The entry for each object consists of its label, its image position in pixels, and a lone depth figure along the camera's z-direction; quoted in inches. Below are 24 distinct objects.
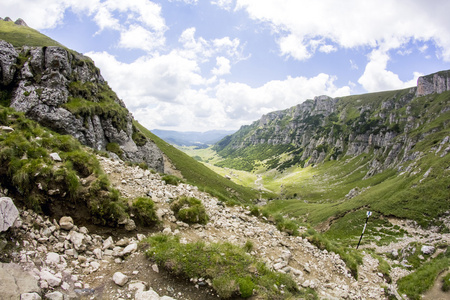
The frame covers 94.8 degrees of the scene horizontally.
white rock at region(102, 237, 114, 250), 340.3
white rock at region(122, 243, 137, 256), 333.8
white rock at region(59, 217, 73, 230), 331.9
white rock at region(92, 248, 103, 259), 316.5
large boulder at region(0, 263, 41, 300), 199.9
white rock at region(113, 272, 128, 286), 272.7
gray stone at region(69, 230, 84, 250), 314.2
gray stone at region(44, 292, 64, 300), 221.2
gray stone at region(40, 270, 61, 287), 236.9
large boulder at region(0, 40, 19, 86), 1290.6
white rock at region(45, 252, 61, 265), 268.1
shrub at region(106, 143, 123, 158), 1796.5
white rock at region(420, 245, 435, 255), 1160.7
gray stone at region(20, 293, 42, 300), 201.5
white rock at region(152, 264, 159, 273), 309.9
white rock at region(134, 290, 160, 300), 258.2
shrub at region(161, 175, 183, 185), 707.4
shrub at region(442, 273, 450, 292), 670.5
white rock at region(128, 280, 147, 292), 270.8
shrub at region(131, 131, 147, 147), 2377.7
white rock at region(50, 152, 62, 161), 439.2
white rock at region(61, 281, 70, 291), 243.0
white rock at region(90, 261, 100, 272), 292.8
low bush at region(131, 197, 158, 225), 432.5
